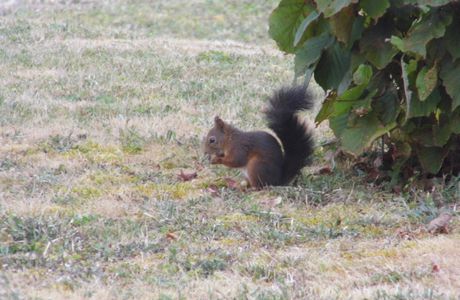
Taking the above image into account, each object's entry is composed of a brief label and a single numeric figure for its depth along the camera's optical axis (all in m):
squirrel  13.56
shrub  11.90
